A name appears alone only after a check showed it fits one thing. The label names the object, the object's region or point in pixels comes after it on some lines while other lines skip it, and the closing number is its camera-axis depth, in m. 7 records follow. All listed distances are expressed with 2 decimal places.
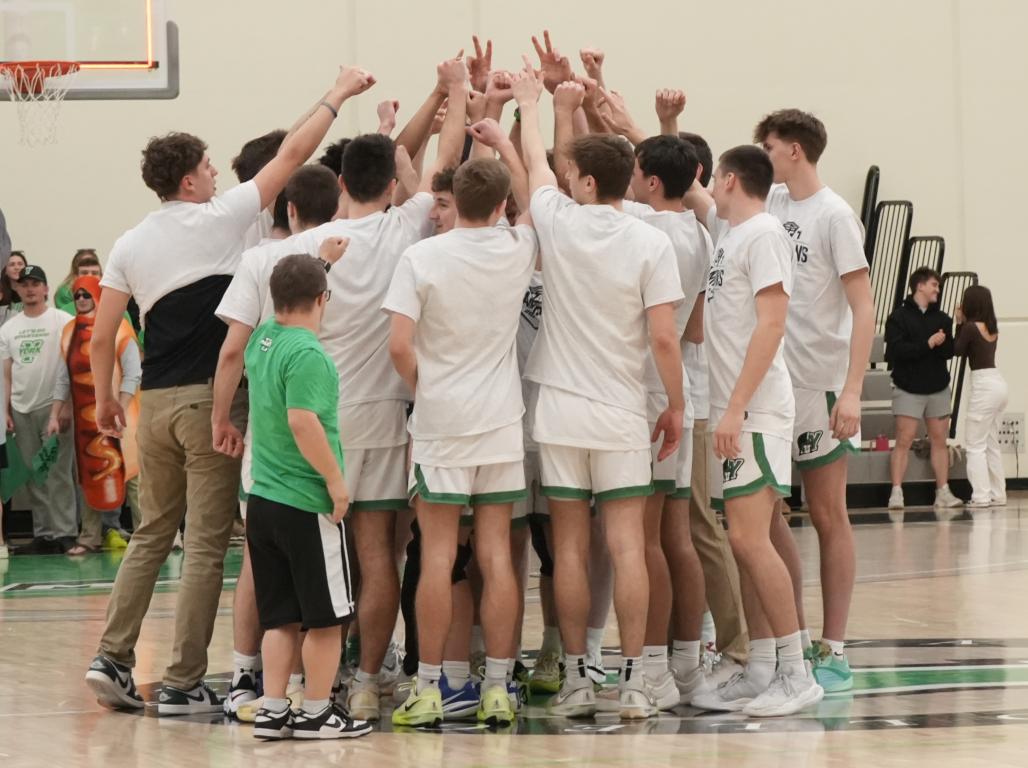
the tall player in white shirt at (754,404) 9.99
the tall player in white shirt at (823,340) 10.99
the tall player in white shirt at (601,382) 9.95
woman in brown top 26.12
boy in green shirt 9.26
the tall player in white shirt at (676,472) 10.50
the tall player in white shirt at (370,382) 10.34
